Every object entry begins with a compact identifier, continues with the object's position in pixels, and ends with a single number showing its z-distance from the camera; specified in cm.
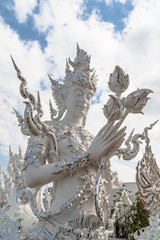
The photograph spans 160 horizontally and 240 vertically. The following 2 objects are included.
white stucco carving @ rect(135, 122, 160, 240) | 282
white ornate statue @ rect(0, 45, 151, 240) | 220
